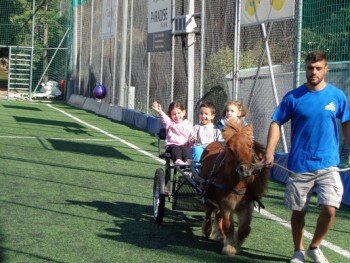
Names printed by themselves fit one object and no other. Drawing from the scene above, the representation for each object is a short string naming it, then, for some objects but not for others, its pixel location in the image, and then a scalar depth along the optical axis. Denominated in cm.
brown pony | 1010
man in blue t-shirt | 971
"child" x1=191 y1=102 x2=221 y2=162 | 1304
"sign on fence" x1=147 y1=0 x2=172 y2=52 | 2883
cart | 1163
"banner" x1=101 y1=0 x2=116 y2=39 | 4055
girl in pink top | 1327
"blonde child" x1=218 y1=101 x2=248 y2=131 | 1282
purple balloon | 4261
